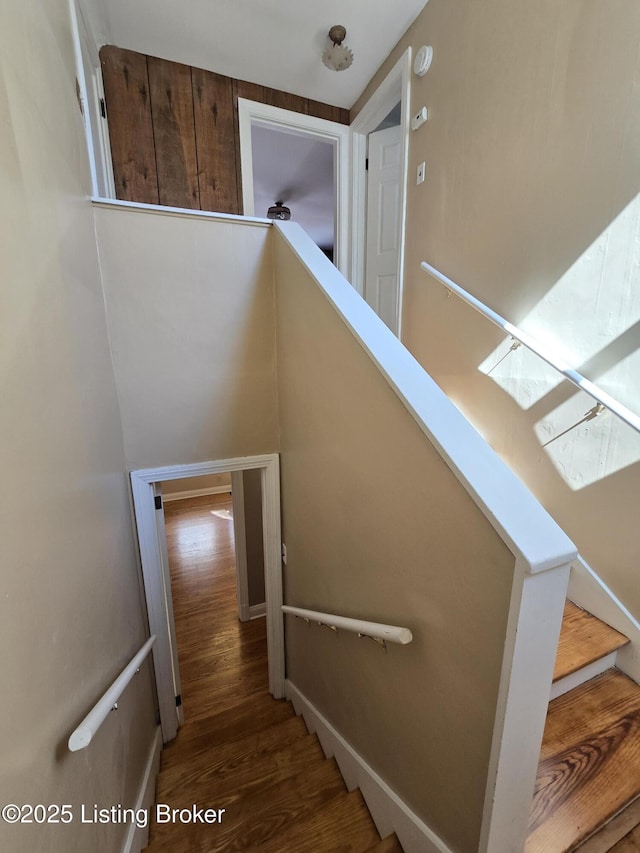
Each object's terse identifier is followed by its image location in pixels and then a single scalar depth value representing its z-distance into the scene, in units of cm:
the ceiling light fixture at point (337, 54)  209
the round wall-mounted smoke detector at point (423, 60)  200
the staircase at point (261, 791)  134
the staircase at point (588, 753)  95
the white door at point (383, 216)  279
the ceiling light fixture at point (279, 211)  440
